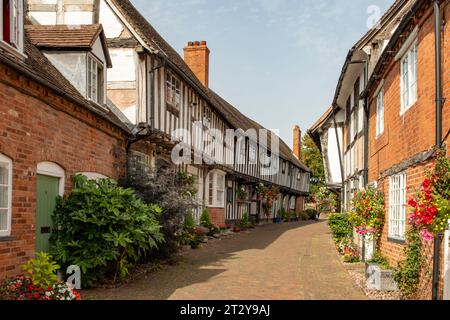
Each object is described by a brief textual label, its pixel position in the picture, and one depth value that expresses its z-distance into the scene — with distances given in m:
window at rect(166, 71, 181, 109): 15.84
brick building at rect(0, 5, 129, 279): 7.46
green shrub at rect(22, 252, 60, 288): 6.95
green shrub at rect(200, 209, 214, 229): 20.33
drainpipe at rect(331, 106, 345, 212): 19.16
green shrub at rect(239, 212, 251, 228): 27.55
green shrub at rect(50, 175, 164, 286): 9.11
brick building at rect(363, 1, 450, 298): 7.27
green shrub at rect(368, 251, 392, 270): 9.73
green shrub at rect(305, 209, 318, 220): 48.38
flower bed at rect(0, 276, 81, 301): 6.29
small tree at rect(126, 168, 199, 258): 12.00
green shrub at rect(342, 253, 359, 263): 13.51
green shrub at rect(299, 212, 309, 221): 46.69
